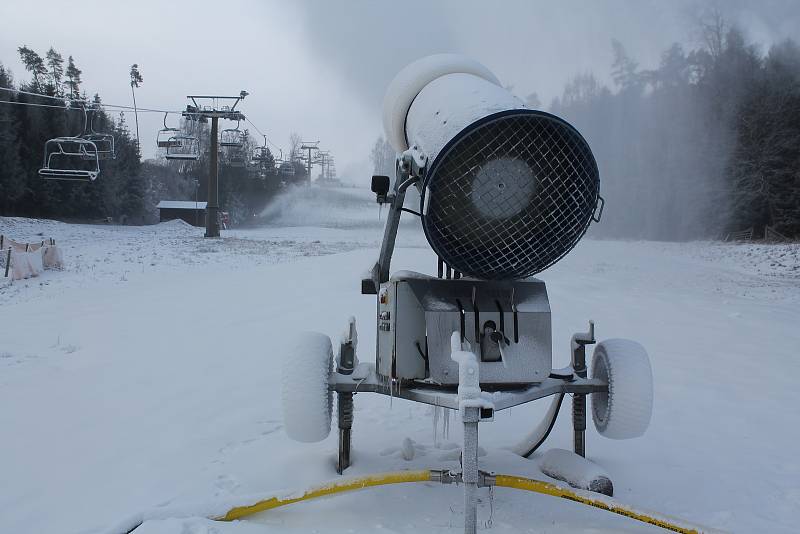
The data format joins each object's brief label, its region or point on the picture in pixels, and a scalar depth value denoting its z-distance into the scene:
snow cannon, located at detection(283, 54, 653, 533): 2.55
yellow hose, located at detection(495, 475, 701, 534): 2.37
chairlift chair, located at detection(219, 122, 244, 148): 30.73
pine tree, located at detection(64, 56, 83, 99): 72.81
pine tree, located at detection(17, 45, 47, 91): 67.38
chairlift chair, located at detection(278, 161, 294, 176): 38.62
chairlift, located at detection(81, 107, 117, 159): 22.88
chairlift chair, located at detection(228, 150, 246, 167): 33.66
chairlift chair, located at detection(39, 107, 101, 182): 23.34
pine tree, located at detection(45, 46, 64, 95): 71.69
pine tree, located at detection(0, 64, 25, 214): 45.34
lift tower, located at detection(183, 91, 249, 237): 31.22
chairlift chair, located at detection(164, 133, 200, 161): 27.55
